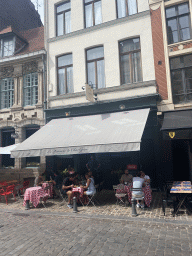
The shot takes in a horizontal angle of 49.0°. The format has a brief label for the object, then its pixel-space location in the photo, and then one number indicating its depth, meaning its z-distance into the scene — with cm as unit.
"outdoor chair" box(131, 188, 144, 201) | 713
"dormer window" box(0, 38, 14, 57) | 1447
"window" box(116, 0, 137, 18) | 1101
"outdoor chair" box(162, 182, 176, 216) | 656
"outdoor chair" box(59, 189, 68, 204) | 891
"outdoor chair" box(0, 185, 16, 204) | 913
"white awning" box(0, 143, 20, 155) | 1047
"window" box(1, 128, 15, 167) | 1362
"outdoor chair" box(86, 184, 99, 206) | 786
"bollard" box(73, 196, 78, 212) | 723
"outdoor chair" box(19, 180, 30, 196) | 1034
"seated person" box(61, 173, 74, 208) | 805
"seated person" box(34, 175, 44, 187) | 915
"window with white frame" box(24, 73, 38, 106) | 1328
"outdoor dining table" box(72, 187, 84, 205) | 797
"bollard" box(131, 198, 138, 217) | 659
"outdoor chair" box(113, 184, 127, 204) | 797
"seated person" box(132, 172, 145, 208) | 716
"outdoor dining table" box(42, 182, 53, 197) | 909
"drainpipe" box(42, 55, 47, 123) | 1270
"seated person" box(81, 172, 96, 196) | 788
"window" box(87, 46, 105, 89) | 1141
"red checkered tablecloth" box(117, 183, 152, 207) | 737
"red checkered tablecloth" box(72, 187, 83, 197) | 797
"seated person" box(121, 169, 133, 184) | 880
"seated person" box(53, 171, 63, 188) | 984
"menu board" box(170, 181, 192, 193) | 646
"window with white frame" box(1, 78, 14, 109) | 1383
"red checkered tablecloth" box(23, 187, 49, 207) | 802
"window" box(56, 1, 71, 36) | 1251
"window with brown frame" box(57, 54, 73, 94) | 1217
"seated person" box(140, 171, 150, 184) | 785
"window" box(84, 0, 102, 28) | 1174
